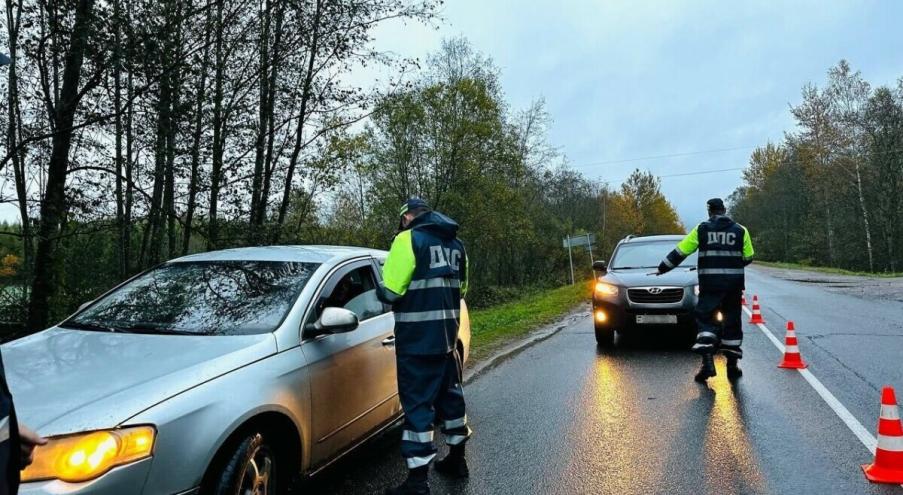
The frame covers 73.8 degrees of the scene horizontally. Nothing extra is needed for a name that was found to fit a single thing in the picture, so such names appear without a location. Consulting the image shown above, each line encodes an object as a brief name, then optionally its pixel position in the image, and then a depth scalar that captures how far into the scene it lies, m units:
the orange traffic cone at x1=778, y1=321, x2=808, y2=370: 7.11
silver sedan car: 2.47
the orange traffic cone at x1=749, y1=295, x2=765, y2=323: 11.09
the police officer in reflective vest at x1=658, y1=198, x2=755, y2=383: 6.57
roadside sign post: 26.41
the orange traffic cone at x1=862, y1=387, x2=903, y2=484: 3.80
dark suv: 8.30
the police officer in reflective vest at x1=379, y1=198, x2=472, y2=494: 3.63
